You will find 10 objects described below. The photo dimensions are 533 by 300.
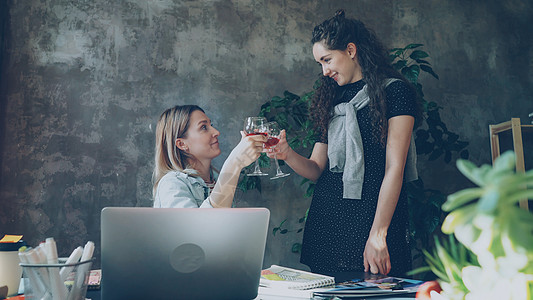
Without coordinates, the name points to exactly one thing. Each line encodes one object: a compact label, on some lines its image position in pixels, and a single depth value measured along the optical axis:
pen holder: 0.84
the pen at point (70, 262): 0.85
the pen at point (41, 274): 0.84
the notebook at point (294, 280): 1.13
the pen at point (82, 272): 0.87
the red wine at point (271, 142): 1.75
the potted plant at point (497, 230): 0.33
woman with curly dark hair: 1.74
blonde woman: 1.69
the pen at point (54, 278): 0.84
